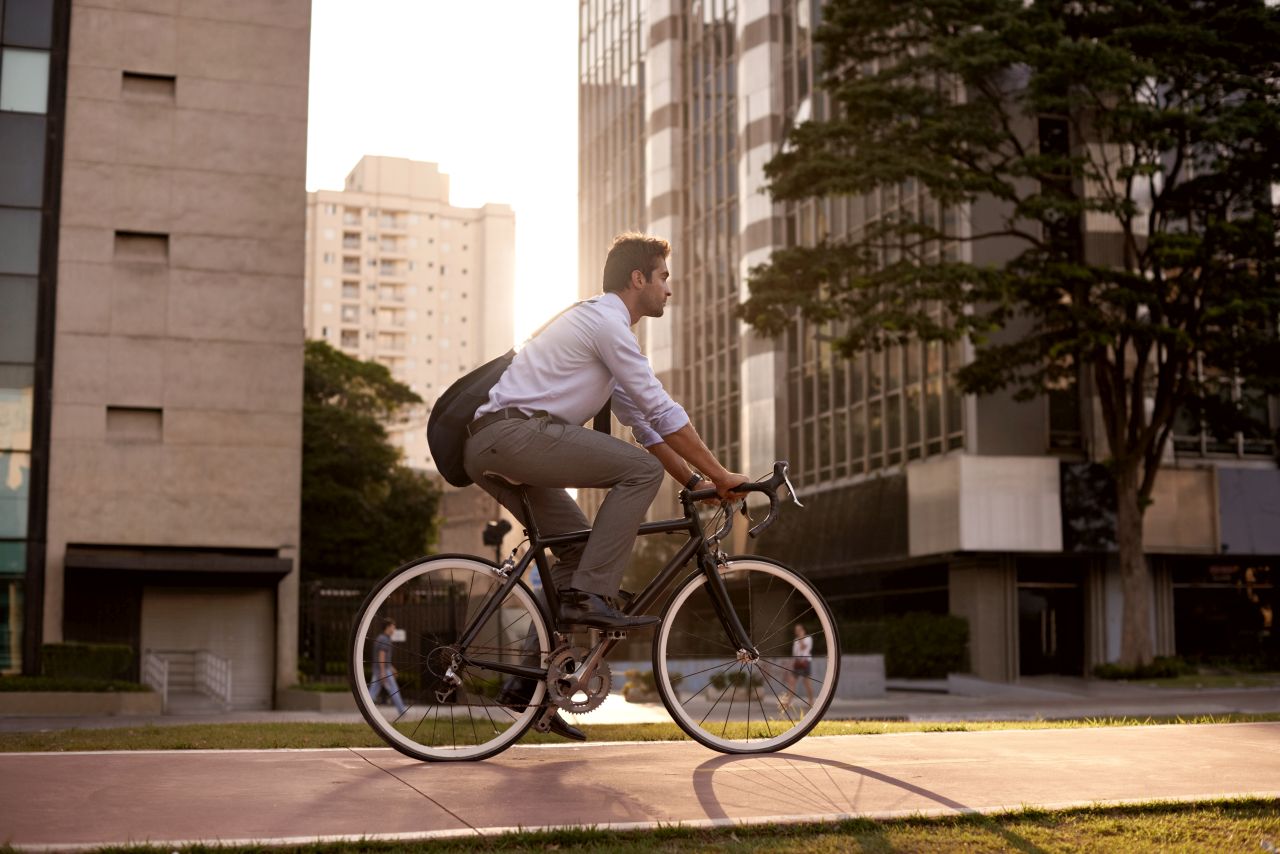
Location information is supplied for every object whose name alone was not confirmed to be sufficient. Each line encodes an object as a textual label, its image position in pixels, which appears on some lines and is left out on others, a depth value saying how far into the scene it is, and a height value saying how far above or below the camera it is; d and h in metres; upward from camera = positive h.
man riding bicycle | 5.40 +0.44
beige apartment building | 138.00 +27.56
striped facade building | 35.69 +2.46
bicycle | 5.45 -0.33
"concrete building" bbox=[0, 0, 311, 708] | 33.50 +5.57
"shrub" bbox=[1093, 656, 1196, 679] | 30.45 -2.20
